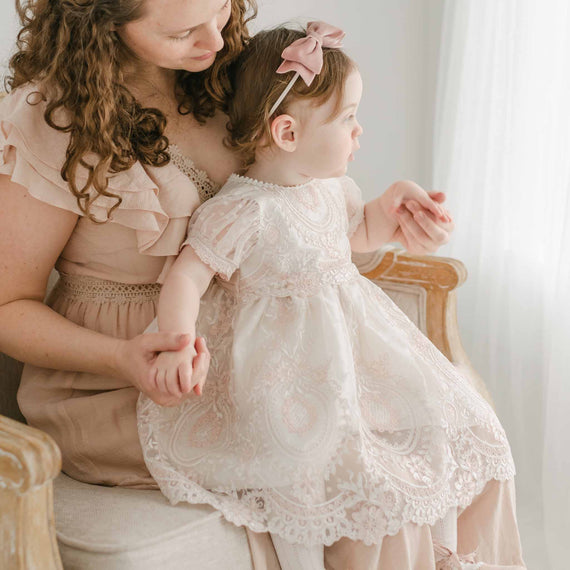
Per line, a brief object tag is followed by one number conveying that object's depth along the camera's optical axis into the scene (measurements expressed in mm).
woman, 1272
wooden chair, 1019
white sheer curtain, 2137
